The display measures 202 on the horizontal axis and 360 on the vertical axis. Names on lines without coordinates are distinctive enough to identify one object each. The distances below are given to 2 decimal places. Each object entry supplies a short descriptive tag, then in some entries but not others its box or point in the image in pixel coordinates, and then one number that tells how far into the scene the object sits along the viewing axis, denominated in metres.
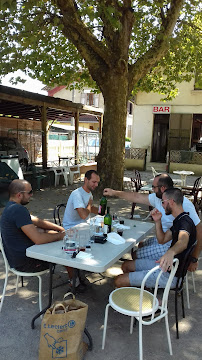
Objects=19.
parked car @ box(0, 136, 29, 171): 13.04
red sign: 16.44
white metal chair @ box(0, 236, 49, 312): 2.88
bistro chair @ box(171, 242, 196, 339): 2.56
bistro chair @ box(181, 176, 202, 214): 6.78
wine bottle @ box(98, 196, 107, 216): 3.85
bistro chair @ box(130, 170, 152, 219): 6.77
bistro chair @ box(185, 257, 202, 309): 3.25
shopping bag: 2.11
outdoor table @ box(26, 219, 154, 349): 2.40
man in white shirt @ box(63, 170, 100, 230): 3.57
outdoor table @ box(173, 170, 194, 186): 9.22
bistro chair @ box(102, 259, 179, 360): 2.30
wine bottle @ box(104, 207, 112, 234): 3.31
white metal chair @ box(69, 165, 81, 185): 11.40
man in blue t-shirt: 2.73
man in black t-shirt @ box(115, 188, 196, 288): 2.53
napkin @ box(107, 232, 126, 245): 2.93
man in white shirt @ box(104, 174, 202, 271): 3.02
